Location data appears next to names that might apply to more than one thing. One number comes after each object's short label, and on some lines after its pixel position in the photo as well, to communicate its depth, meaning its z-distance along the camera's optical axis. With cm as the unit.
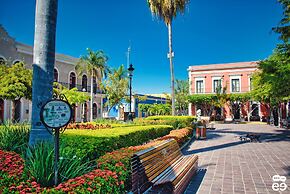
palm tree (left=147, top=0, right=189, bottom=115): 1738
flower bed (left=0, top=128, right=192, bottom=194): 256
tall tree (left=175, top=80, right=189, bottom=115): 3691
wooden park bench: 361
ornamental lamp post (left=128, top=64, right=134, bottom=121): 1498
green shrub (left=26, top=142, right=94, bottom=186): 297
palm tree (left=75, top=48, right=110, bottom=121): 2667
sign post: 295
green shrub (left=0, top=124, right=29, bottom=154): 511
